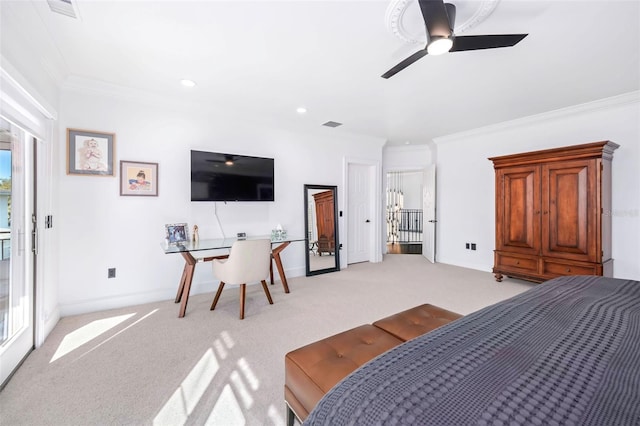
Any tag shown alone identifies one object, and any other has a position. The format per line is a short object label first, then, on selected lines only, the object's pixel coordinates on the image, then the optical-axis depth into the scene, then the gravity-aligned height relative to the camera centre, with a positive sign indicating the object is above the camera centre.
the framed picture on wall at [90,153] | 2.79 +0.64
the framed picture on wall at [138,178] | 3.03 +0.39
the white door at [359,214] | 5.10 -0.03
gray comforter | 0.60 -0.44
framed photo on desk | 3.14 -0.25
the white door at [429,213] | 5.37 -0.01
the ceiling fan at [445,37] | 1.59 +1.18
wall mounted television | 3.38 +0.47
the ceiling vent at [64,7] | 1.74 +1.37
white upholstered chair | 2.71 -0.55
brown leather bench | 1.13 -0.68
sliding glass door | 1.86 -0.27
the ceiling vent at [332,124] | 4.19 +1.41
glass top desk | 2.74 -0.49
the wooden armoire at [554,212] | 3.21 +0.01
